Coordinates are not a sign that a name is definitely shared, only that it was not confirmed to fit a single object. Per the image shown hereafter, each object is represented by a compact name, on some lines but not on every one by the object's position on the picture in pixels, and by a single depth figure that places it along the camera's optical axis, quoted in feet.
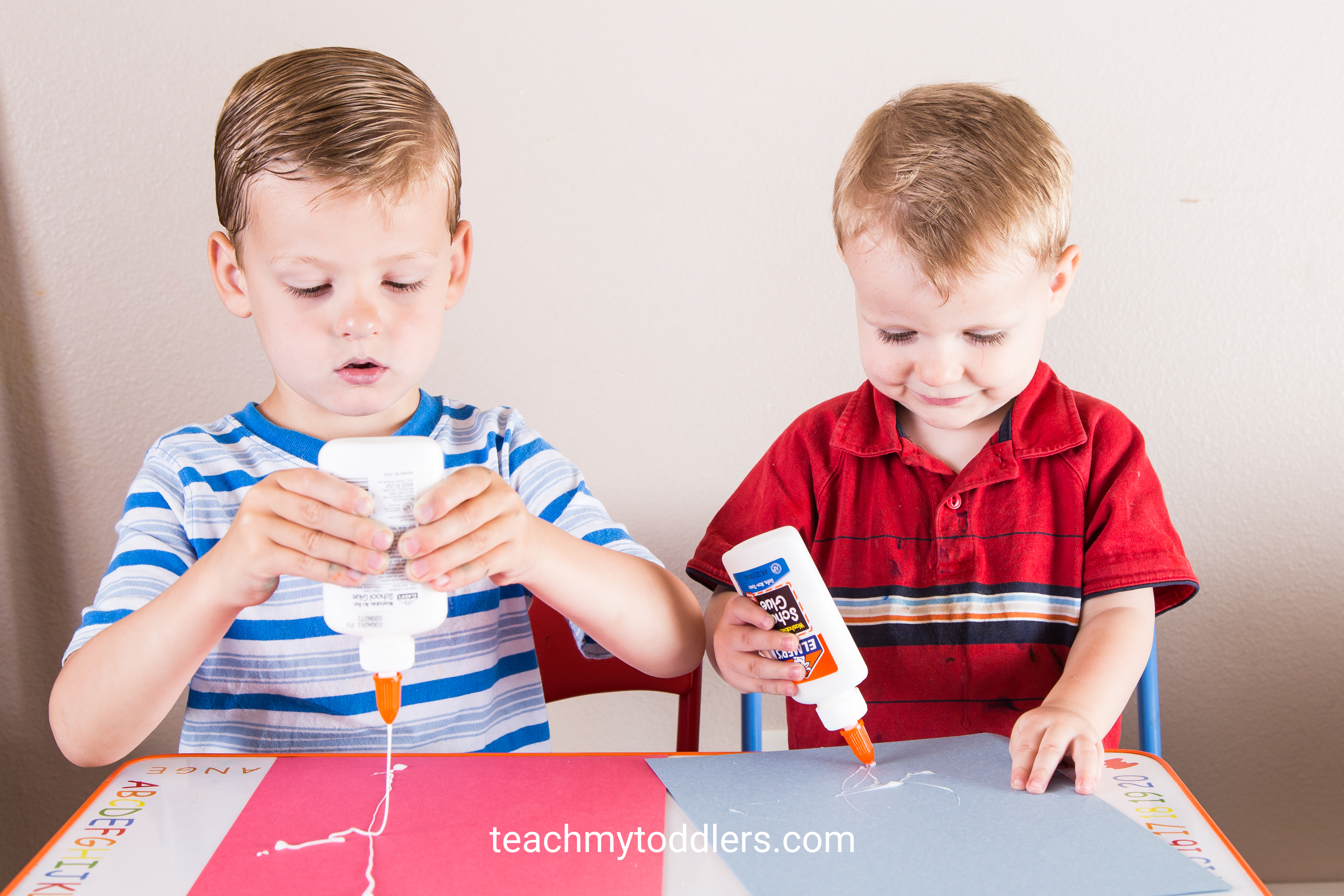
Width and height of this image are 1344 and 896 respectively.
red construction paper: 1.81
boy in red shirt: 2.53
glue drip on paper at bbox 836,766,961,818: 2.13
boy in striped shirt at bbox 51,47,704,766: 2.12
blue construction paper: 1.78
